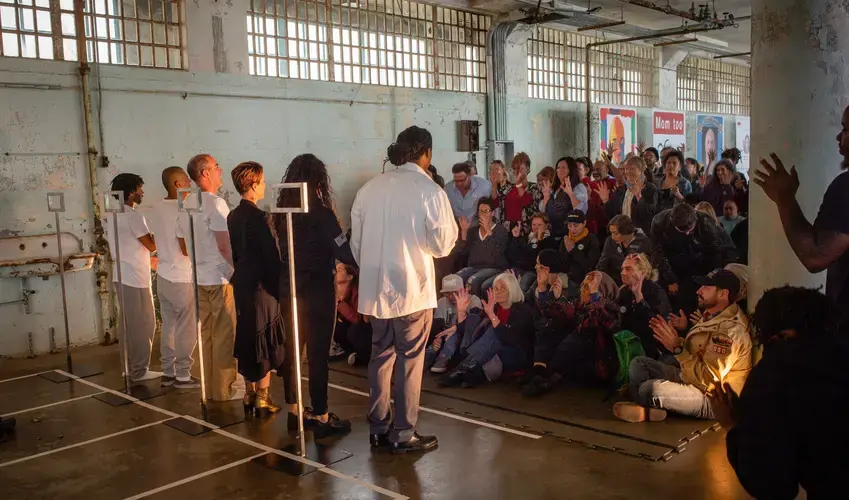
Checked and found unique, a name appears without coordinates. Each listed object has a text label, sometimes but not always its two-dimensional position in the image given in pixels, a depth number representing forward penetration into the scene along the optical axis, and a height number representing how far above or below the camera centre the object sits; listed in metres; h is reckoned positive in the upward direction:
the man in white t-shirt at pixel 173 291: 5.42 -0.76
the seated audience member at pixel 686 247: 5.61 -0.55
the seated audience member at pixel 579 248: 6.07 -0.57
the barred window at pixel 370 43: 8.41 +1.82
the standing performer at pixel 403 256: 3.89 -0.38
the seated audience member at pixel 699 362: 4.21 -1.09
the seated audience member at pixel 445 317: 5.75 -1.11
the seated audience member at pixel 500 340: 5.43 -1.18
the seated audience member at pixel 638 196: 6.57 -0.16
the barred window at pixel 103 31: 6.61 +1.56
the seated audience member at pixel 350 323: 6.05 -1.15
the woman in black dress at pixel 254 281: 4.48 -0.57
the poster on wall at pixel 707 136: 15.17 +0.85
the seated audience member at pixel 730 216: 6.69 -0.37
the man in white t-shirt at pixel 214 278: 4.91 -0.60
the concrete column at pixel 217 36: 7.61 +1.64
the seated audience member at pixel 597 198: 7.01 -0.18
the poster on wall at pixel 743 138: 16.34 +0.84
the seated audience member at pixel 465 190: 7.86 -0.08
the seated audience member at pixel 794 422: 1.92 -0.65
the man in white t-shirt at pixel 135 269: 5.61 -0.59
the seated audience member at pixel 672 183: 6.72 -0.05
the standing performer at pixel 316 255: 4.20 -0.39
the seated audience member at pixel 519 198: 7.13 -0.16
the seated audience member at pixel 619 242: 5.72 -0.50
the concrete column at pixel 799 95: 3.84 +0.43
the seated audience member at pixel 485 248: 6.60 -0.60
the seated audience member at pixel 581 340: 5.08 -1.13
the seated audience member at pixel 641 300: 4.98 -0.84
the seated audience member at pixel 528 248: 6.34 -0.59
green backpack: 4.94 -1.14
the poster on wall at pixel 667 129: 13.97 +0.94
